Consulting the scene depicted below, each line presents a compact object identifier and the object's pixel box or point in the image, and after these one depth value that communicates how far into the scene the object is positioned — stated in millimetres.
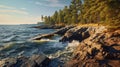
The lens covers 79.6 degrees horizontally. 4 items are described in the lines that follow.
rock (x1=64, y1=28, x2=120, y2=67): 6326
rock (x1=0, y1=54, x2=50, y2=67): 6483
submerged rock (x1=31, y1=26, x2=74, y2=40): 15881
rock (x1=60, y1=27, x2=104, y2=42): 13739
